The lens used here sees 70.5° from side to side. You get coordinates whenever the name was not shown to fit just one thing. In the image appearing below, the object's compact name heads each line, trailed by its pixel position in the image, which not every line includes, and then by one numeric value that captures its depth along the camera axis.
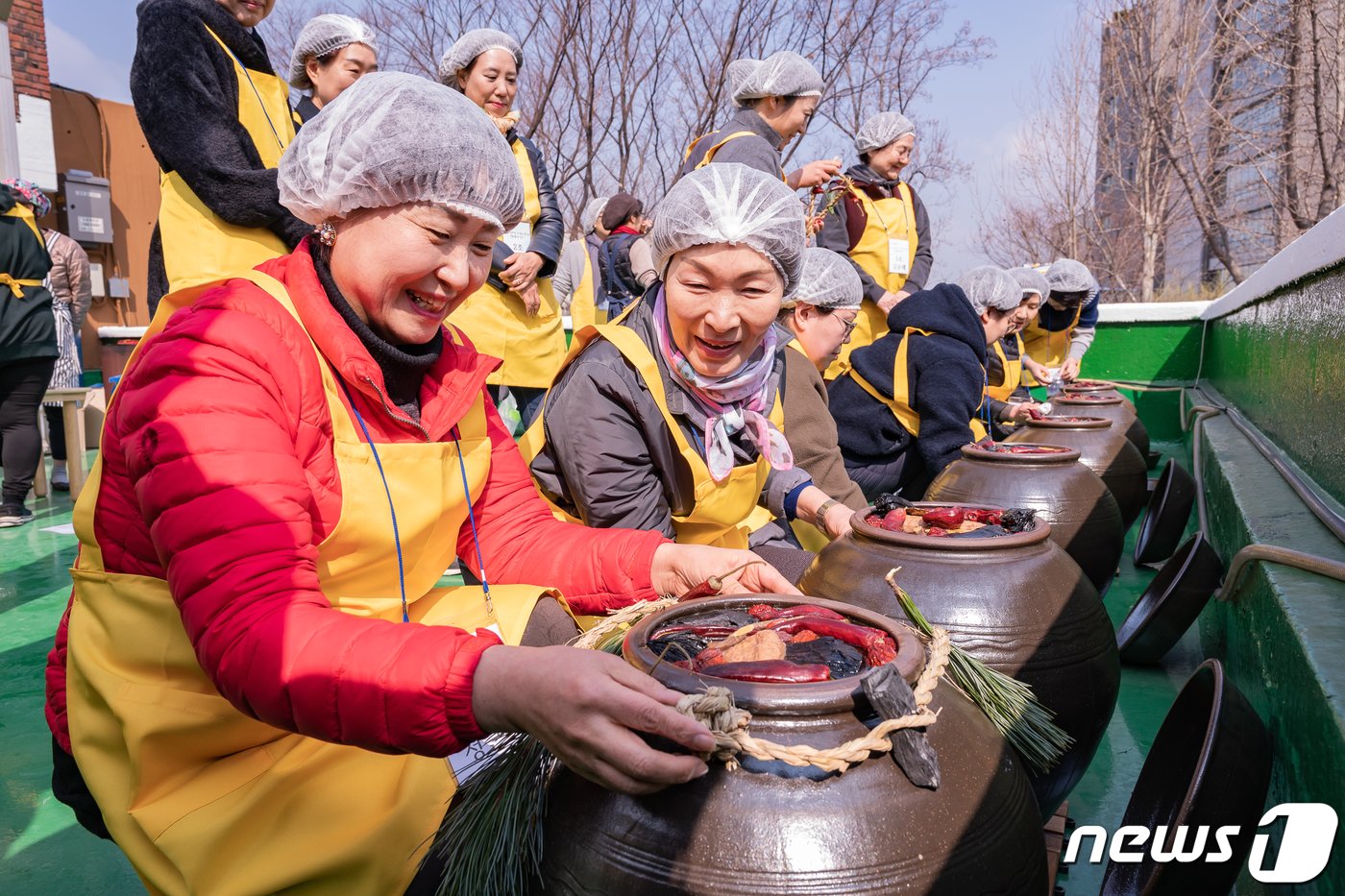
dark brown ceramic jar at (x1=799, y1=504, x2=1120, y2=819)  1.98
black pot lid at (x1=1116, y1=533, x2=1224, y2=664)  3.11
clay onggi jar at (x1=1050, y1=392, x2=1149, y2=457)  5.87
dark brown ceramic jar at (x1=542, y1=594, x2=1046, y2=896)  1.14
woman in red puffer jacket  1.21
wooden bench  6.43
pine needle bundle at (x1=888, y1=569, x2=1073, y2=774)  1.56
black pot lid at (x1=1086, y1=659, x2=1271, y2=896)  1.55
